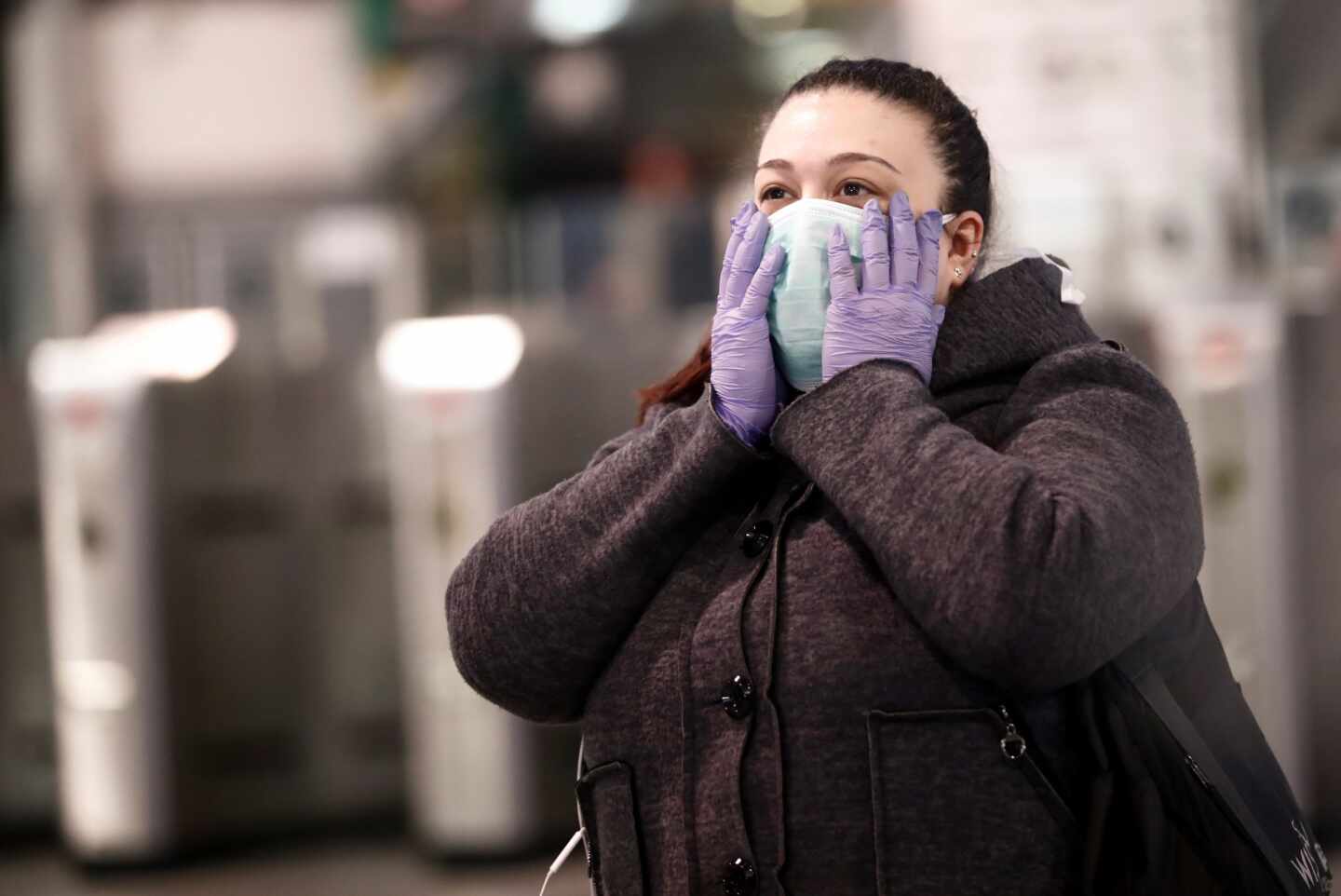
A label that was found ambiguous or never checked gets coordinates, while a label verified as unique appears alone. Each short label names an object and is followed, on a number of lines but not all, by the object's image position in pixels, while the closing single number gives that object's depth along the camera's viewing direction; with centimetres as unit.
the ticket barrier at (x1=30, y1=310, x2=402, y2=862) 1099
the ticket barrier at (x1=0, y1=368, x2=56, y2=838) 1126
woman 259
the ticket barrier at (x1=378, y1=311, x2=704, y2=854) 972
